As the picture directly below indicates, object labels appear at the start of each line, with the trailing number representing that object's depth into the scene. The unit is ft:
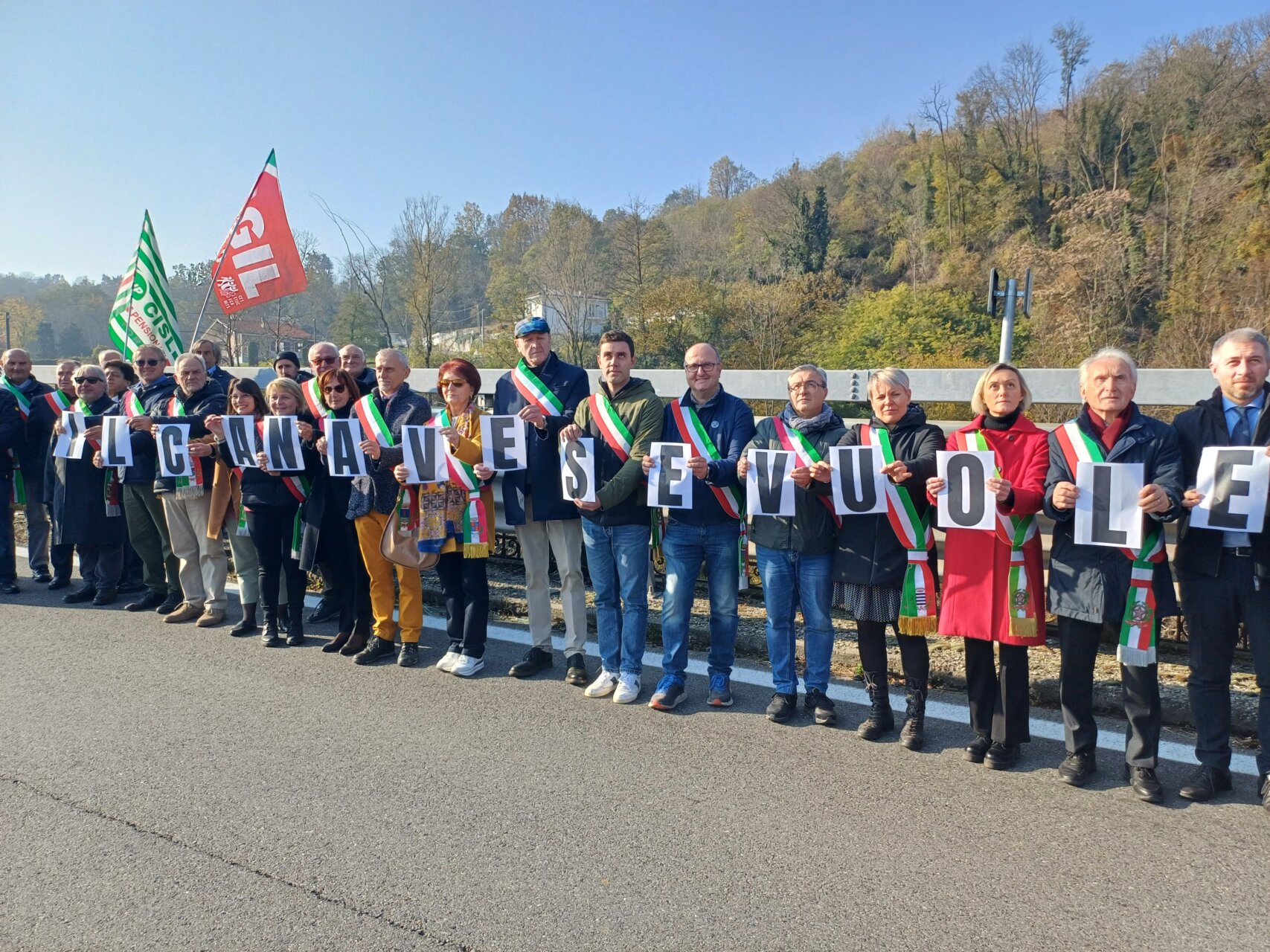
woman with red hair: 18.31
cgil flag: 34.83
